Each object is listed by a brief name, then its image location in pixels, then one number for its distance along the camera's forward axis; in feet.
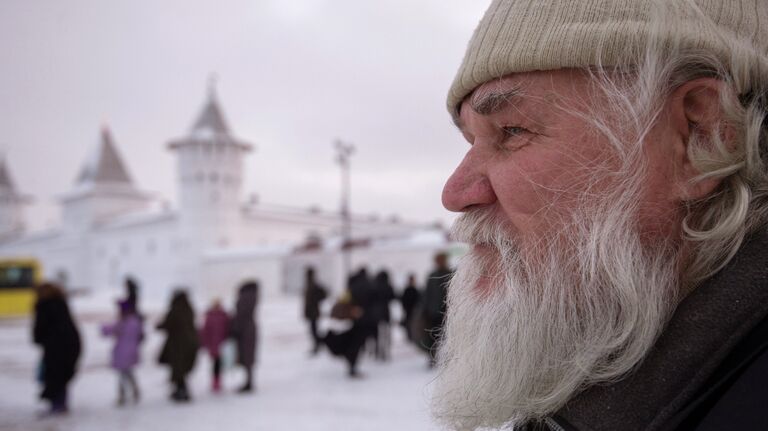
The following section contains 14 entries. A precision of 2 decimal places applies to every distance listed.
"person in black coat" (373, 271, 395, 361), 24.95
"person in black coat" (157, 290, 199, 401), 19.33
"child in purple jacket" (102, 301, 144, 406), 19.04
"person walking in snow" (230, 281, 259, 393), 20.79
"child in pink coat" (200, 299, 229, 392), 21.38
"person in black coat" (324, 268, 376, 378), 22.54
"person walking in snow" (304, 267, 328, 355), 28.14
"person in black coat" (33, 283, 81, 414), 17.65
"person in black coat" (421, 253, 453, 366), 19.85
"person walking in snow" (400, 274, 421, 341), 26.89
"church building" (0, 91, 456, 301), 83.41
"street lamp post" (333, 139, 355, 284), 62.54
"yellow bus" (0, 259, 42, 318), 50.08
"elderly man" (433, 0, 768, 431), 2.07
